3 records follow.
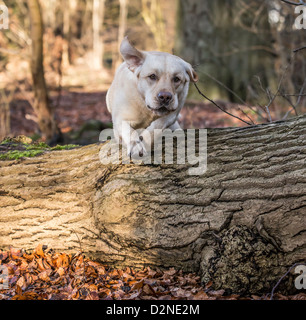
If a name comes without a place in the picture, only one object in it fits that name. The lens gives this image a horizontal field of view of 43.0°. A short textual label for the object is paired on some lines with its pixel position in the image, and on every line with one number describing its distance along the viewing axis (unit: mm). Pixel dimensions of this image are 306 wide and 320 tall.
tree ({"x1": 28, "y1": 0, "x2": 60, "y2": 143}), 9008
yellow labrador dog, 3730
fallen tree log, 3260
